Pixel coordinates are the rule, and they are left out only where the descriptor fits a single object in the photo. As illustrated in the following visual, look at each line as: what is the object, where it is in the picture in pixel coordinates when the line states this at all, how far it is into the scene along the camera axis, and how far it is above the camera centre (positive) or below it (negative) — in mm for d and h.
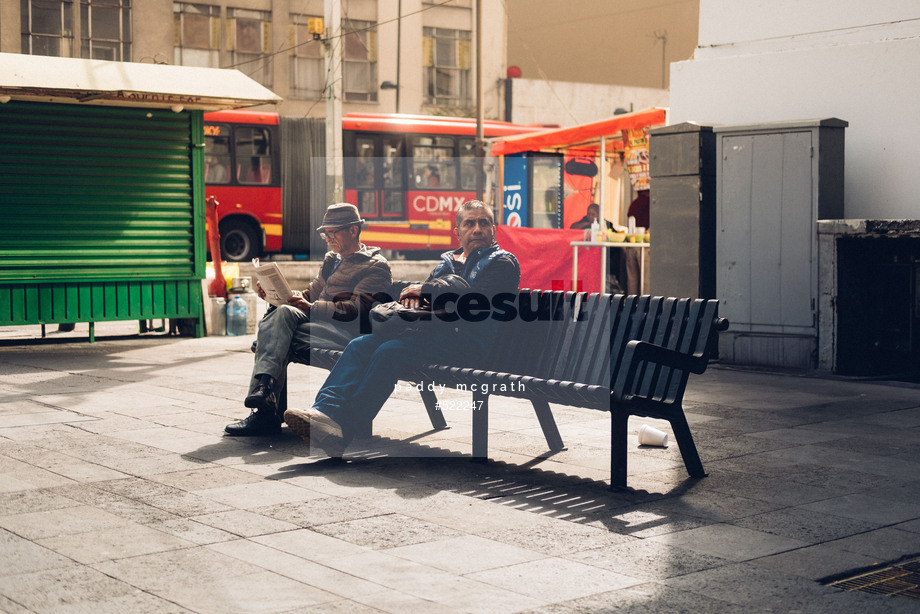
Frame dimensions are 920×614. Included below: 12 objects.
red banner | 14383 -266
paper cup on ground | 6367 -1153
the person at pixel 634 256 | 13953 -246
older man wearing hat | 6627 -472
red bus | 24969 +1411
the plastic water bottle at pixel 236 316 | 13055 -933
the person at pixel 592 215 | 18494 +366
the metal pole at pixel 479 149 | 26894 +2139
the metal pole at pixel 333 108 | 18391 +2327
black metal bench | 5297 -653
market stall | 14008 +751
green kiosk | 11164 +549
